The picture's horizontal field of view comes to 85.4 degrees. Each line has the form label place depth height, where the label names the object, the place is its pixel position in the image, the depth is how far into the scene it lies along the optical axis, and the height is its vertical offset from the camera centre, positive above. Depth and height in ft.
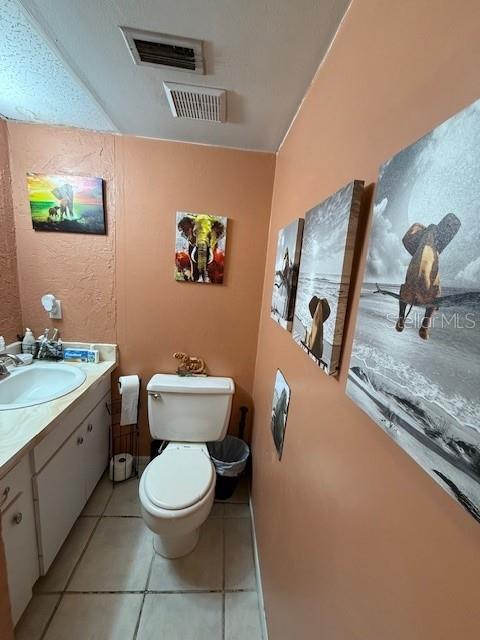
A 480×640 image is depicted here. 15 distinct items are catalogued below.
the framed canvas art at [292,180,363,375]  1.89 +0.00
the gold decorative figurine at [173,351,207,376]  5.86 -2.26
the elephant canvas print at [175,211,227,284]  5.34 +0.34
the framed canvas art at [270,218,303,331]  3.17 -0.03
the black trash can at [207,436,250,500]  5.37 -4.20
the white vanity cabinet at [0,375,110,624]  3.22 -3.47
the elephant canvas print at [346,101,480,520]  0.94 -0.12
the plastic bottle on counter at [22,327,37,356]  5.33 -1.85
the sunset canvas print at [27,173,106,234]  5.07 +1.00
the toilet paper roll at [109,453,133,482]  5.80 -4.60
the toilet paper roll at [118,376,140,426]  5.49 -2.89
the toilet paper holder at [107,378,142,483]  5.84 -4.41
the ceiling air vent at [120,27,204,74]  2.84 +2.39
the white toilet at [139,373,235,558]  3.94 -3.55
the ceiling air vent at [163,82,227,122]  3.57 +2.33
